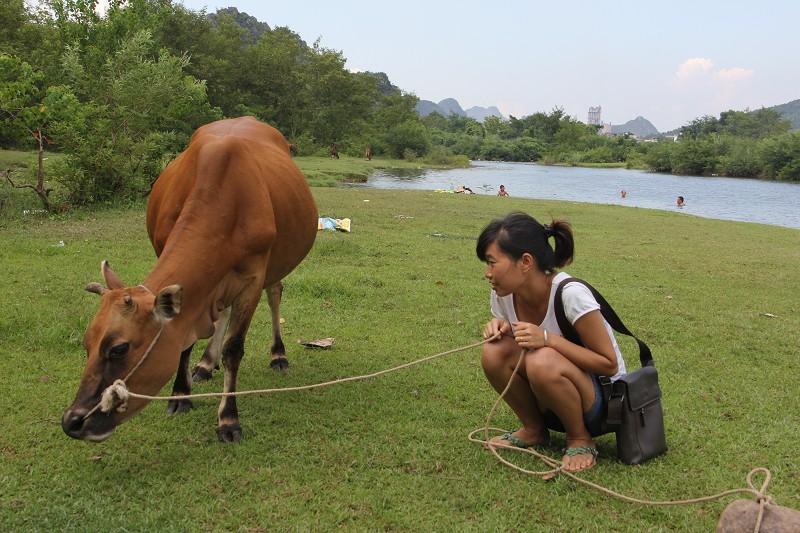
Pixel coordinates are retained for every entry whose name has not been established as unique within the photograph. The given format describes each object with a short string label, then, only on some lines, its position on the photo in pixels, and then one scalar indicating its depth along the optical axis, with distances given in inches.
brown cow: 108.4
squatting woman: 119.0
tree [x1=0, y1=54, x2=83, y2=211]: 359.0
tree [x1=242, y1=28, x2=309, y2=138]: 1664.6
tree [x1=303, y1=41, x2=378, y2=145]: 1859.0
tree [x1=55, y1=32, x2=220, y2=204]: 424.9
